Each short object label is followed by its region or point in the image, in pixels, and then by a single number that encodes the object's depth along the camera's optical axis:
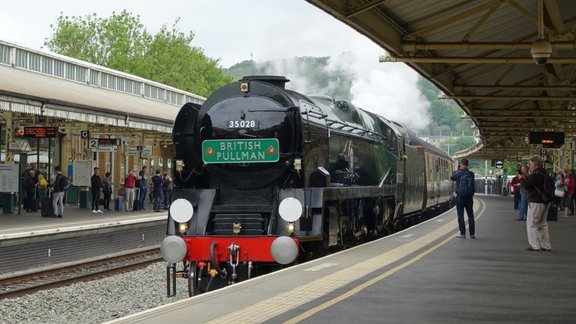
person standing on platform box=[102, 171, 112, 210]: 33.48
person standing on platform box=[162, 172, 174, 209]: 35.98
